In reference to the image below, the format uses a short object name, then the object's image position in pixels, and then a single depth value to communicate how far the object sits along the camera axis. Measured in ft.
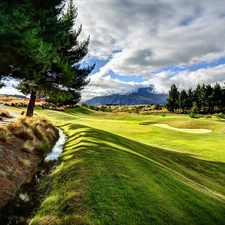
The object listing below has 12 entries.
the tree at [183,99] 327.06
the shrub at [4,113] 75.92
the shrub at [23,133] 41.46
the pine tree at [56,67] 34.27
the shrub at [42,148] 38.32
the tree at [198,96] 332.80
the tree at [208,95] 321.11
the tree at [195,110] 260.54
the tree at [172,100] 346.54
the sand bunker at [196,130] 131.42
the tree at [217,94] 314.35
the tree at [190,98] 328.90
